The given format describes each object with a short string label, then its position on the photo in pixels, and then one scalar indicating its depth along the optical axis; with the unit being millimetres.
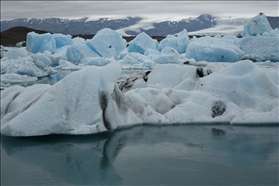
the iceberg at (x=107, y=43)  20531
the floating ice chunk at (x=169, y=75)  8812
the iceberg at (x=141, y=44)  22516
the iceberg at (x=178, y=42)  23781
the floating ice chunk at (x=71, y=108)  5492
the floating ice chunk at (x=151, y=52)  21344
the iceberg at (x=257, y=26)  20906
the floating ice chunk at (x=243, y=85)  7195
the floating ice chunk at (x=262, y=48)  16898
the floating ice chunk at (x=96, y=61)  18156
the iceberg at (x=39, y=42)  21875
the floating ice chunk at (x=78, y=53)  19922
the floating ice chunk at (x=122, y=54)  22078
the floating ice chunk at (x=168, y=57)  17875
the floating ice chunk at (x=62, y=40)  25109
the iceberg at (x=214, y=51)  16297
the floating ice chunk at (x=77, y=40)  28123
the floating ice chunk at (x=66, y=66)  17688
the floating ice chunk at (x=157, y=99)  7098
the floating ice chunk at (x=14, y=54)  16375
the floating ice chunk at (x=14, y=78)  12081
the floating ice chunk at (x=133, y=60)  19641
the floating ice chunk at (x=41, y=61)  15380
